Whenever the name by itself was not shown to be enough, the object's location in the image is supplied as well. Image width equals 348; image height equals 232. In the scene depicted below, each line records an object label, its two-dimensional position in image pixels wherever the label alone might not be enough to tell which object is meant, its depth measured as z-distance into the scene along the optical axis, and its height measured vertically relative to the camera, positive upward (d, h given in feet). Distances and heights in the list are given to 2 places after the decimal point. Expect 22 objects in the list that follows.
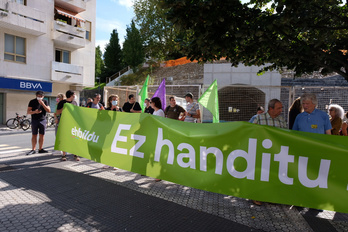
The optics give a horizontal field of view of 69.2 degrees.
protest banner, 10.12 -2.41
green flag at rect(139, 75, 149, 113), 32.12 +1.11
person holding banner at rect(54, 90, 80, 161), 22.52 -0.23
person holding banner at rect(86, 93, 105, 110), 25.51 -0.13
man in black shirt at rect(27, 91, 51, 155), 23.72 -1.39
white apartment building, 61.87 +14.33
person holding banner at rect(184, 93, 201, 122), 23.54 -0.41
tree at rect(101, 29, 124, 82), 184.75 +32.45
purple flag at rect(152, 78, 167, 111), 31.32 +1.42
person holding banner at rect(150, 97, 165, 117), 19.35 +0.01
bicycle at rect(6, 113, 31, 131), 52.48 -5.21
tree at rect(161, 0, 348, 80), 12.64 +4.34
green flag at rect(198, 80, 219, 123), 25.41 +0.75
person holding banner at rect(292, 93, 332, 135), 13.50 -0.43
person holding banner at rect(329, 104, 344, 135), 16.35 -0.50
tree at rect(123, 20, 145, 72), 163.94 +35.38
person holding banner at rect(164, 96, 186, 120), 22.16 -0.52
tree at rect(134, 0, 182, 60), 145.28 +46.10
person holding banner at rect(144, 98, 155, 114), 25.87 -0.53
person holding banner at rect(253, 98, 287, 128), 14.03 -0.43
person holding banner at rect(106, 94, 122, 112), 23.81 +0.04
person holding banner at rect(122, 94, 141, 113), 25.33 -0.31
